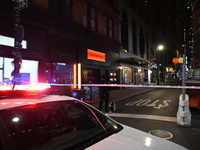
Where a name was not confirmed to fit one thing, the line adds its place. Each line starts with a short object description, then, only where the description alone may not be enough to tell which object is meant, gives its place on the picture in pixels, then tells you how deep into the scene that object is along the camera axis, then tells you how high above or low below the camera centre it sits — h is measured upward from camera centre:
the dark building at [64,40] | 9.25 +3.24
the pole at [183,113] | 5.37 -1.21
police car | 1.81 -0.77
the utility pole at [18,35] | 6.57 +2.14
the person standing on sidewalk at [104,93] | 7.77 -0.69
